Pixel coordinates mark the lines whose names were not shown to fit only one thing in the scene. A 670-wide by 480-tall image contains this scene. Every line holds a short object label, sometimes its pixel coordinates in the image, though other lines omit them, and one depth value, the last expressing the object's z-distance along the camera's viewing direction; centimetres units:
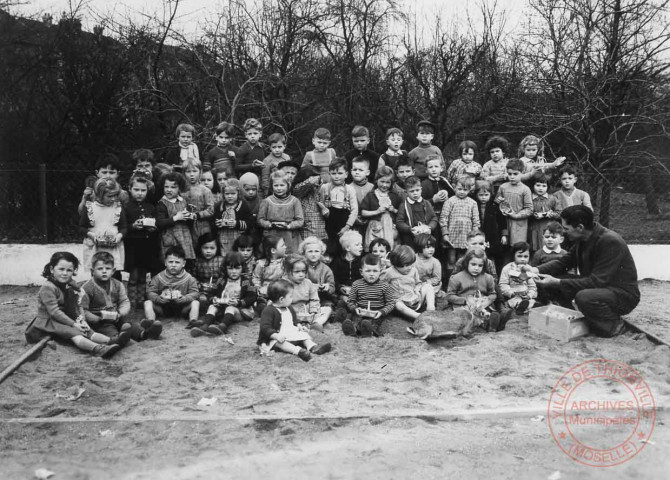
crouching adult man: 614
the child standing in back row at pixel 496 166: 814
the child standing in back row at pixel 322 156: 805
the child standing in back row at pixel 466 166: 821
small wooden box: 604
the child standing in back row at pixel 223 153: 814
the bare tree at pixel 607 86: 1041
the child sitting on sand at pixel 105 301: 619
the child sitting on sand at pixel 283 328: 566
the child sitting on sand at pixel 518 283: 704
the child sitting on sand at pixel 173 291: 680
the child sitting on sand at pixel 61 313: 588
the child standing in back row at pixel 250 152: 809
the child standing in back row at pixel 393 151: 825
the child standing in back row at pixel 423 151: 832
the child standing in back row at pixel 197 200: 735
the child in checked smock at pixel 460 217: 755
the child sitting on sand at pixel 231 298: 664
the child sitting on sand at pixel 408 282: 676
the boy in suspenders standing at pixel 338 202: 752
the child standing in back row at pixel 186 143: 812
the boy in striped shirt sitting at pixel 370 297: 656
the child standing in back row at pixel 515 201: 772
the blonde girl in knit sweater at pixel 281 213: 736
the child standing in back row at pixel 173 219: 718
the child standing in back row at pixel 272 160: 803
